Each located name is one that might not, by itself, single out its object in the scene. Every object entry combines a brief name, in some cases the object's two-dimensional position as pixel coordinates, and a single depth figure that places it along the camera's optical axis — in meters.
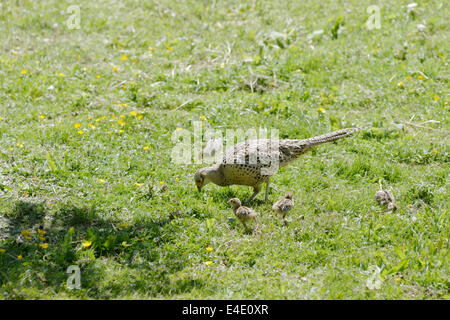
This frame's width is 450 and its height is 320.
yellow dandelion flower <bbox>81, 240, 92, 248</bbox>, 6.35
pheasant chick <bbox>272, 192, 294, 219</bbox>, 7.00
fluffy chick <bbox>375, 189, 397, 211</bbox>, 7.23
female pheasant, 7.45
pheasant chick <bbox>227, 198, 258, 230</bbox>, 6.77
